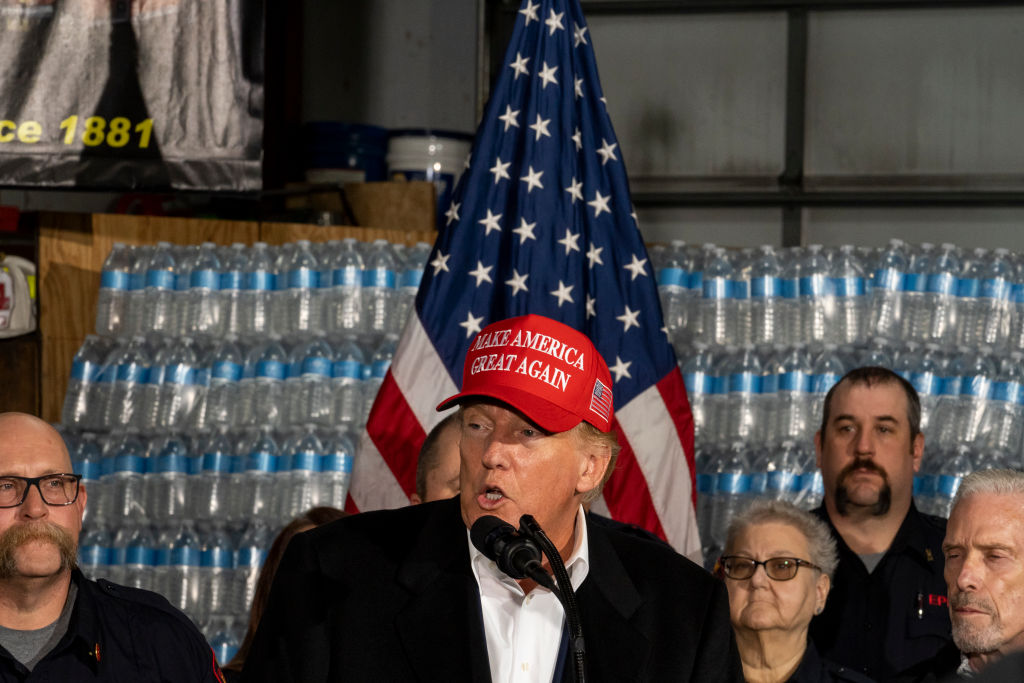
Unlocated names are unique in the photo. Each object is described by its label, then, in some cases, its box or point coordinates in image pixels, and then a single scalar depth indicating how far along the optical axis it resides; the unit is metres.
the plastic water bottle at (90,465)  14.65
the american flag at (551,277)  11.10
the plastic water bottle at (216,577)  14.04
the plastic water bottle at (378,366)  14.10
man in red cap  5.23
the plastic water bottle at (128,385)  14.82
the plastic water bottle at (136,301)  15.07
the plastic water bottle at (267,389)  14.38
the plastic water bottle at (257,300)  14.73
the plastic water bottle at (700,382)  13.79
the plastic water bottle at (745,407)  13.70
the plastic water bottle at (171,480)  14.43
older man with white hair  6.69
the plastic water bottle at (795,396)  13.50
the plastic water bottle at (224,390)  14.49
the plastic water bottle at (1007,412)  13.17
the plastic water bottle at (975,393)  13.20
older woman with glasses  8.44
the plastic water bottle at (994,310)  13.50
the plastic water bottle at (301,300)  14.55
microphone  4.61
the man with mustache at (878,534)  9.64
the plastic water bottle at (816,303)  13.70
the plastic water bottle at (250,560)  13.90
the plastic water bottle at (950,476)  12.74
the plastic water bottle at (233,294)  14.79
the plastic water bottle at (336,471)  13.91
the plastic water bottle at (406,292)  14.39
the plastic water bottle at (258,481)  14.10
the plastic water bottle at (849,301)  13.66
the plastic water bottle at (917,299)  13.61
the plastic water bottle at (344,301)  14.43
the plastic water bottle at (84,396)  14.86
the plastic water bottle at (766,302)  13.80
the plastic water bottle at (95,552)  14.42
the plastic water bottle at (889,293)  13.63
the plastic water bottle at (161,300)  14.95
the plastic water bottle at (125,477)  14.58
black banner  14.34
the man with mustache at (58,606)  6.89
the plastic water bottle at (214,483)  14.34
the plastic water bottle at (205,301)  14.82
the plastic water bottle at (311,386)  14.21
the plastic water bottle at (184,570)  14.18
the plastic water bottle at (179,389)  14.71
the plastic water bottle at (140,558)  14.31
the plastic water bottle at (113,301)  15.14
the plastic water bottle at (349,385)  14.10
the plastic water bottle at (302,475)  13.91
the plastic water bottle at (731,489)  13.19
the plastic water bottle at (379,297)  14.41
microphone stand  4.42
